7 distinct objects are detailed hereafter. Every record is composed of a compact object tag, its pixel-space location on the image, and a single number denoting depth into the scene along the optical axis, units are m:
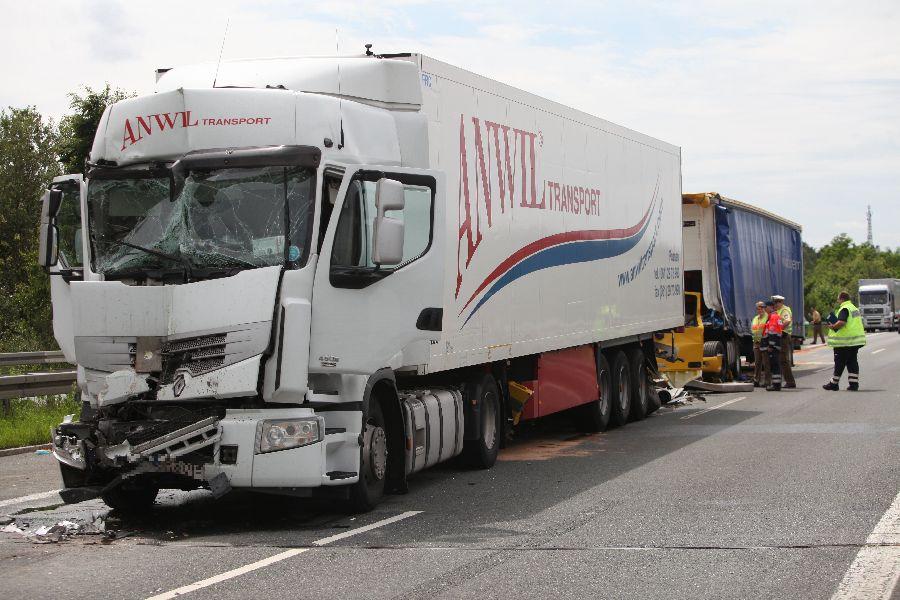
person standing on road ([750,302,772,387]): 26.47
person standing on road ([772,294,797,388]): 26.14
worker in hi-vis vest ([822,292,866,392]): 24.66
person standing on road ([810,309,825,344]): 50.88
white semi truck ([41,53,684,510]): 9.40
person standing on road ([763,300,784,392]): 25.85
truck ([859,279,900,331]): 76.44
